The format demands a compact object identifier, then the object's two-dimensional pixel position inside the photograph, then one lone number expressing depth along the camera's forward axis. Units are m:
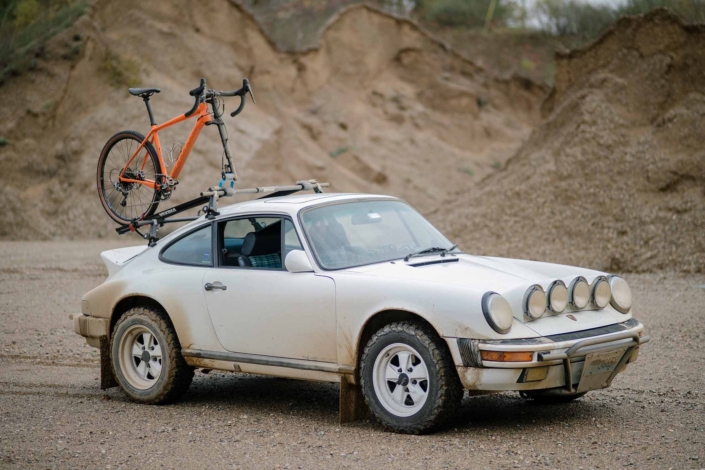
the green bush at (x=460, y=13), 37.59
